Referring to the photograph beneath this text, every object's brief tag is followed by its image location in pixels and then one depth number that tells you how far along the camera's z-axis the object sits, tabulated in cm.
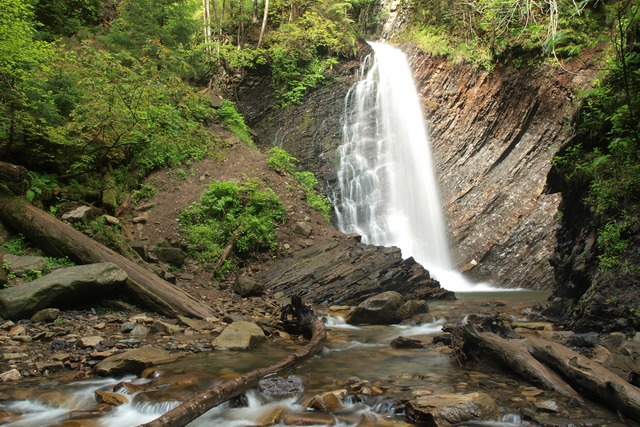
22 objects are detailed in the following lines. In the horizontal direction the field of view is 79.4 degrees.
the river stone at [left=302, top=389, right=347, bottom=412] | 399
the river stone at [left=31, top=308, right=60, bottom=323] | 577
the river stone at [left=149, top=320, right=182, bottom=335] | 622
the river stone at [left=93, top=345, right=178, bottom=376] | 455
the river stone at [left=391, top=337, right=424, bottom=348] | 635
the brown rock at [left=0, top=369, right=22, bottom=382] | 428
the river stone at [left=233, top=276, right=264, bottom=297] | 953
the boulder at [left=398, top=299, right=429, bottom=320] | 843
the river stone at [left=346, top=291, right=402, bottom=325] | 818
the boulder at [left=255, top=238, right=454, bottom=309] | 1004
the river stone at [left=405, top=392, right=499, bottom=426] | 356
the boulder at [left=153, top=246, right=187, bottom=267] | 1006
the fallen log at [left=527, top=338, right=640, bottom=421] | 346
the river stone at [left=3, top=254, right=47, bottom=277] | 642
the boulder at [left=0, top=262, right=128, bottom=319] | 569
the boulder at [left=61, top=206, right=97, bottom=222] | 870
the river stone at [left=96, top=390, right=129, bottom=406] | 396
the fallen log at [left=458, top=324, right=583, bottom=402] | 414
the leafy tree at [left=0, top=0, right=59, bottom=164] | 771
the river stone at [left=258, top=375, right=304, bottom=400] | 425
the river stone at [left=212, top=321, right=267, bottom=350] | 600
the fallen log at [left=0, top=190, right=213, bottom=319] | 707
